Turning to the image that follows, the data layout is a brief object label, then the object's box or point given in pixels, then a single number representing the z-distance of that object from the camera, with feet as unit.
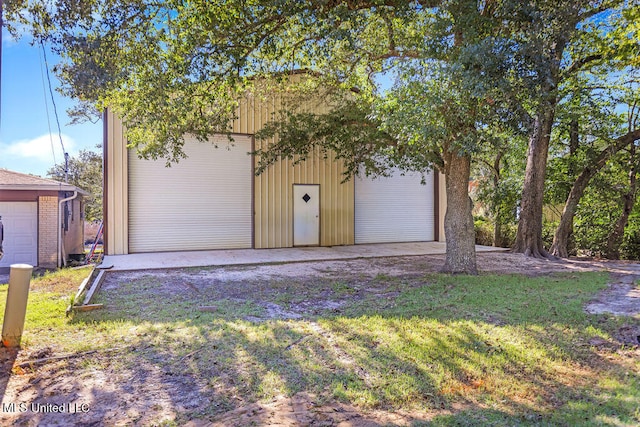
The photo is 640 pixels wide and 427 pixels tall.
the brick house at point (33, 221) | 32.68
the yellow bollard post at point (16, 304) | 12.34
